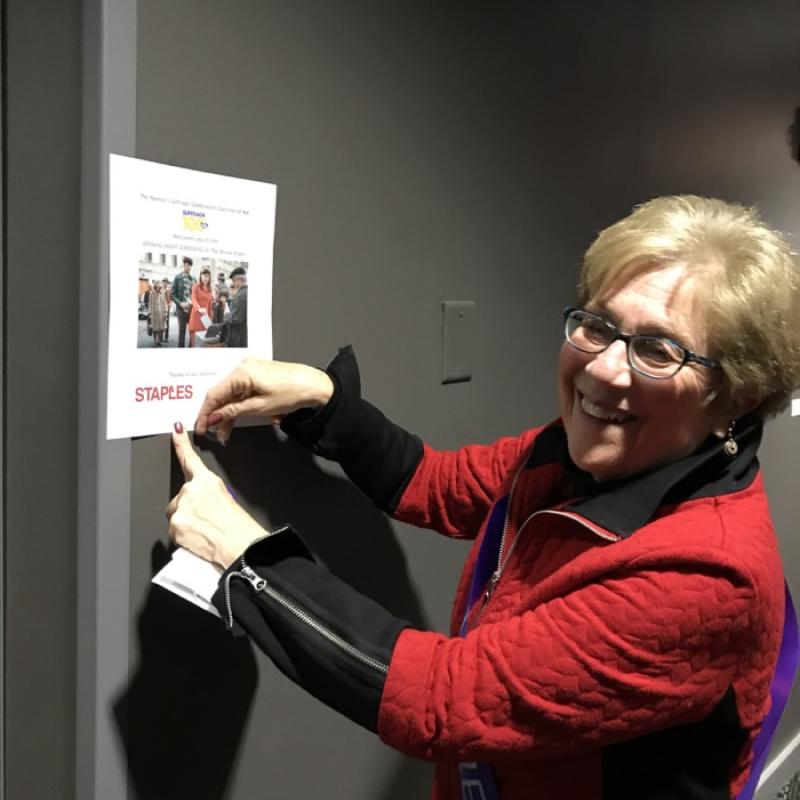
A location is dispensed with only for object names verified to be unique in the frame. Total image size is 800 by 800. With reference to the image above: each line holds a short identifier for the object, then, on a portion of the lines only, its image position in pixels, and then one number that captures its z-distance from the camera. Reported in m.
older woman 0.77
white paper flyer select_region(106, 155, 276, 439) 0.87
